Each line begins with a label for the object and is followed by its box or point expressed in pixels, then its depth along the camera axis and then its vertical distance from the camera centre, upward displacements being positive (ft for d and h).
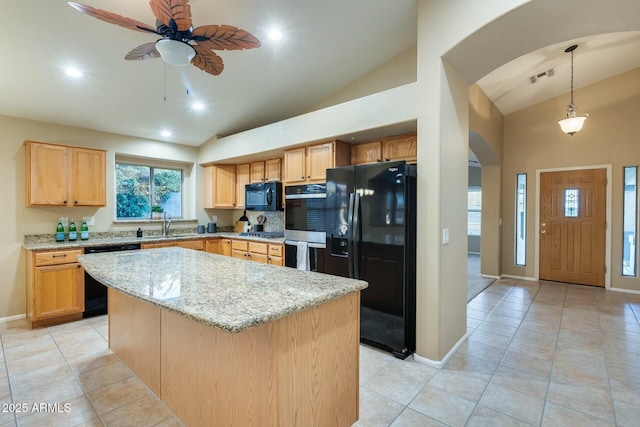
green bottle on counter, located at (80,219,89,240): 13.38 -0.94
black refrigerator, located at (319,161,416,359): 8.86 -1.05
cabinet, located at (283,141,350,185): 11.93 +2.06
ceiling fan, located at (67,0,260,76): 5.80 +3.83
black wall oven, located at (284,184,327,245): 12.28 -0.10
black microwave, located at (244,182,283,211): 15.25 +0.74
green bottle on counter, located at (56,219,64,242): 12.90 -0.93
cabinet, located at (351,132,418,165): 10.69 +2.28
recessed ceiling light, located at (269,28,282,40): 9.71 +5.71
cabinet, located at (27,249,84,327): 11.19 -2.91
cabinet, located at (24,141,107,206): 11.96 +1.48
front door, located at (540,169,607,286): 16.93 -0.87
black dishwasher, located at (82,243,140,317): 12.29 -3.39
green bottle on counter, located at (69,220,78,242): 12.97 -0.91
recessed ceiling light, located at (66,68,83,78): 10.01 +4.62
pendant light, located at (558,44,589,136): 14.29 +4.18
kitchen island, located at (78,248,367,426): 4.43 -2.24
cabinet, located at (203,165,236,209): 17.58 +1.44
